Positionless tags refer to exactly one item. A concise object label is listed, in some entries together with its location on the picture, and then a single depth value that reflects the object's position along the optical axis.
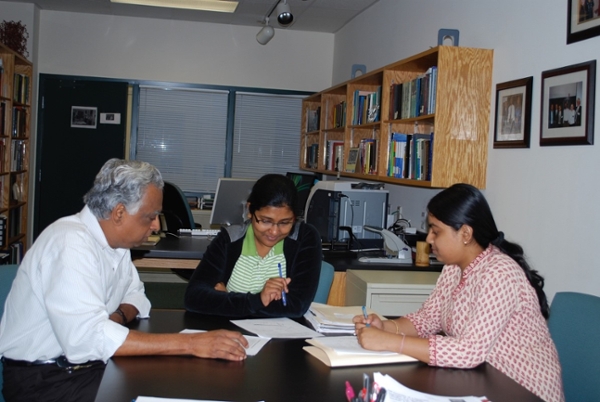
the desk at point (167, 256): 3.83
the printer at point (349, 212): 4.29
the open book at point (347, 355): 1.74
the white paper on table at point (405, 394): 1.45
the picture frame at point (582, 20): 2.72
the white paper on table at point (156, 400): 1.41
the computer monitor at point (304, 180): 6.29
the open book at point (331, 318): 2.09
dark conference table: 1.48
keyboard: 4.67
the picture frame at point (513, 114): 3.26
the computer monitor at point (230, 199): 4.53
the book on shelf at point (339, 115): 5.77
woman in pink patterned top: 1.78
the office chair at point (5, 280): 2.11
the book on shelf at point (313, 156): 6.63
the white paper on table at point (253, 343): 1.81
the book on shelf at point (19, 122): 6.20
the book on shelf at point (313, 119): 6.62
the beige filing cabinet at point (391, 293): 3.35
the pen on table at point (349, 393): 1.37
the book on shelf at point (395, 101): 4.27
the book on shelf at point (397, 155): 4.18
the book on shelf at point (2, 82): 5.72
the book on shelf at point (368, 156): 4.79
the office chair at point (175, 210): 5.12
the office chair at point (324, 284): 2.72
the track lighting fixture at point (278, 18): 5.46
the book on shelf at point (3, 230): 5.72
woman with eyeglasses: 2.35
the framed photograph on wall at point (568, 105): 2.76
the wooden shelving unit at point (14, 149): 5.83
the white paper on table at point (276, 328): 2.02
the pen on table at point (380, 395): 1.27
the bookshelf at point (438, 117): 3.58
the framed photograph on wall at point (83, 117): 7.07
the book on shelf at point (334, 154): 5.79
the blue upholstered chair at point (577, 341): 1.90
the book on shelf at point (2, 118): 5.75
